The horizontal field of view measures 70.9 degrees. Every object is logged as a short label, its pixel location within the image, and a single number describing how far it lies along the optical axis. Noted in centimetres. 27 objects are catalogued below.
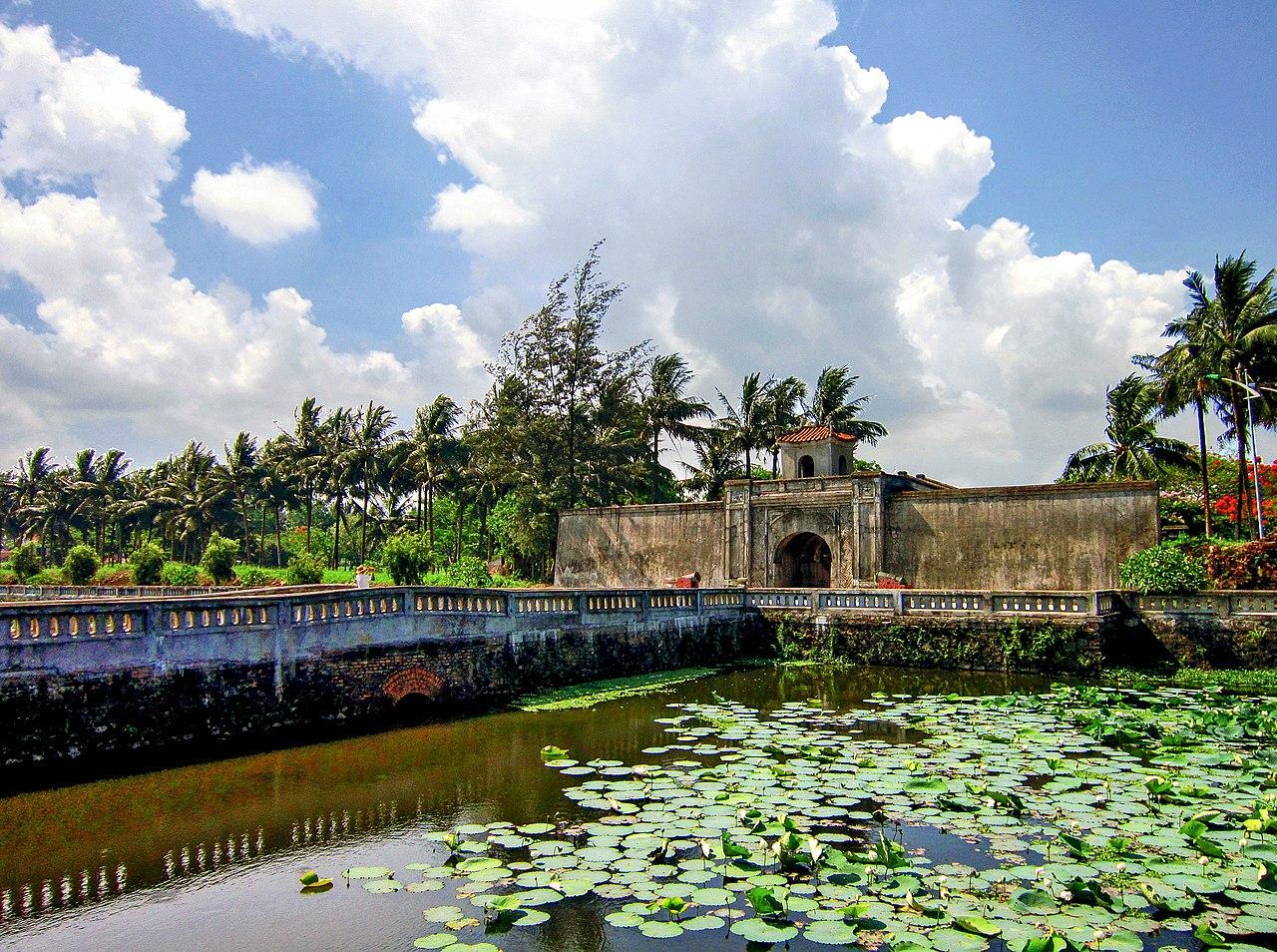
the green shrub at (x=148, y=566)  3419
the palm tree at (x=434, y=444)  4791
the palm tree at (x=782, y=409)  4428
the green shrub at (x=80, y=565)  3688
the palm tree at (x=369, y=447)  5006
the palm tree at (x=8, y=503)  6962
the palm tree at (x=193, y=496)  5644
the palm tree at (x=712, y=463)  4409
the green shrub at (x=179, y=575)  3631
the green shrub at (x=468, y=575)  3262
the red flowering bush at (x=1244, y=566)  2058
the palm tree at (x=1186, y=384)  2767
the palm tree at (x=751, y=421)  4444
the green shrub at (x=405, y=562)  2894
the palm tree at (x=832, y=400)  4591
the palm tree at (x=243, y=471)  5622
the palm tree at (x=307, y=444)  5244
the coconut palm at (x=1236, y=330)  2648
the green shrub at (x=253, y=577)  3478
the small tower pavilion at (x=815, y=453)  3039
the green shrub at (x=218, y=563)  3500
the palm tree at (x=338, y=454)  5006
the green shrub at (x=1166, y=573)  2083
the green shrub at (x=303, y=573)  3741
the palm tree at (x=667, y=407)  4394
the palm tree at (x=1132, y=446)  3431
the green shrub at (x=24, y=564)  3944
